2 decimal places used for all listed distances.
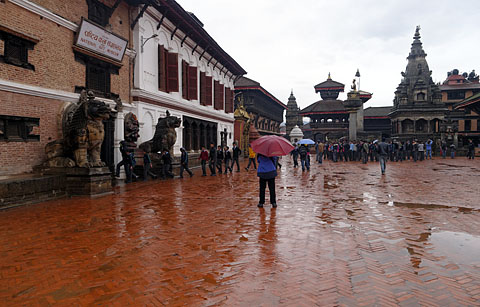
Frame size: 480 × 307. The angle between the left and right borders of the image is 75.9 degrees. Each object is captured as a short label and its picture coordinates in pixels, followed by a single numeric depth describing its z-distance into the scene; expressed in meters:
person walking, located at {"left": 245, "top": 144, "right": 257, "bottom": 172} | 18.77
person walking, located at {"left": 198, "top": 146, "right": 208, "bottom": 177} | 14.93
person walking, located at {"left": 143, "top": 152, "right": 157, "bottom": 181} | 12.53
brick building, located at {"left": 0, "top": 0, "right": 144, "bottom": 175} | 8.41
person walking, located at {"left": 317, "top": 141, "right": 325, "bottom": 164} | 22.55
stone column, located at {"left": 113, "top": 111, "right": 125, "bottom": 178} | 13.12
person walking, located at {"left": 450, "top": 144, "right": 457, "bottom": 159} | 28.84
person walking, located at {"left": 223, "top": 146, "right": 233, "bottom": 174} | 15.99
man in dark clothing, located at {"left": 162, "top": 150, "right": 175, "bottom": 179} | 13.20
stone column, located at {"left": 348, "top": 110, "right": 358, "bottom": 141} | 38.69
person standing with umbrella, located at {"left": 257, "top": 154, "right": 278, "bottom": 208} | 7.31
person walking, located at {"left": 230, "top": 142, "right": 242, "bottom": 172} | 17.12
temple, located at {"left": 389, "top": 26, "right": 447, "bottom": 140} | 45.06
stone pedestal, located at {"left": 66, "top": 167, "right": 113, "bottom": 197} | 8.81
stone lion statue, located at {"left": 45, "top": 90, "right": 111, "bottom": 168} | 9.10
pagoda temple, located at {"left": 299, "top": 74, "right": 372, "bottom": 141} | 50.66
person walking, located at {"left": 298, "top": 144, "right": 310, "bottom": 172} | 16.98
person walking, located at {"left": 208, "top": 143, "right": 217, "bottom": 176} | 15.05
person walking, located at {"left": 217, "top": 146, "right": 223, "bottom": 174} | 15.59
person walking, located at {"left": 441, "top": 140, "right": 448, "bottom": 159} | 29.18
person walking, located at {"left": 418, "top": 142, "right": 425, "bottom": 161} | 25.68
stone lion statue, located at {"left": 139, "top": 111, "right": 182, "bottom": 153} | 13.55
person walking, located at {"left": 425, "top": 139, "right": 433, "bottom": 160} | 28.37
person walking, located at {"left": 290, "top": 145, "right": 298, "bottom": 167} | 19.77
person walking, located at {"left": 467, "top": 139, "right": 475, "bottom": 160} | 27.49
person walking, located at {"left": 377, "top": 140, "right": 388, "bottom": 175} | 15.07
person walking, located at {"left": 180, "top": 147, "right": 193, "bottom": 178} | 13.89
